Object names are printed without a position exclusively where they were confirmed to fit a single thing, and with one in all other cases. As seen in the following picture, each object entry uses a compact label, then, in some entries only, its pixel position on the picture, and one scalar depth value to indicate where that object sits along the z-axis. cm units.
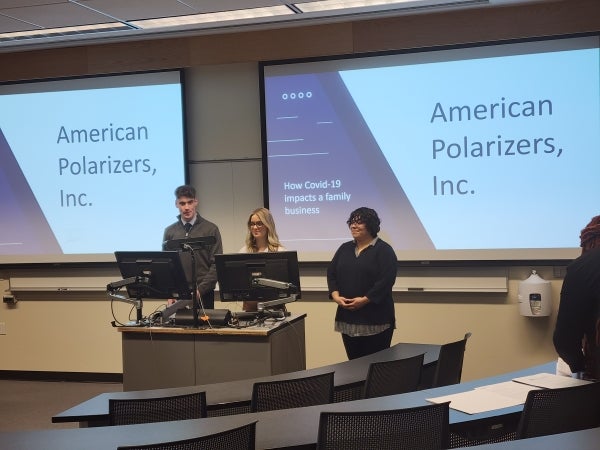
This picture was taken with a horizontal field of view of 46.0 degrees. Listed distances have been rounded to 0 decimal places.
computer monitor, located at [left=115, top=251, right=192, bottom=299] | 448
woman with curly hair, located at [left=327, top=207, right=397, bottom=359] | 473
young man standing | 525
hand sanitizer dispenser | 562
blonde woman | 491
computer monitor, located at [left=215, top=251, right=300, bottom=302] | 453
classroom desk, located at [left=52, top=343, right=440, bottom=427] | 317
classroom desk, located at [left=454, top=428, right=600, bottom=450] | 223
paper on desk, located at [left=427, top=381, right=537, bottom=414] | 287
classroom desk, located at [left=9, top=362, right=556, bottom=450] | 255
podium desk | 440
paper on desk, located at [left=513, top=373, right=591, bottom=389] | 307
